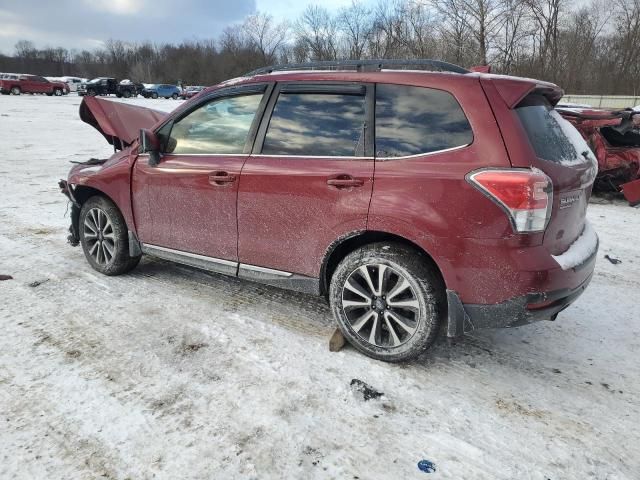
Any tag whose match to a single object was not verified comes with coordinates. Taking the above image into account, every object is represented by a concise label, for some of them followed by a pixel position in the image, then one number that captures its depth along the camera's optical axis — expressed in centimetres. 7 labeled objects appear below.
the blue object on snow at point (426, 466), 218
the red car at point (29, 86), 3631
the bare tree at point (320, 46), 5769
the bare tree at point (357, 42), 5153
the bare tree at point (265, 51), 7588
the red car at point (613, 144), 797
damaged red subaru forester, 261
